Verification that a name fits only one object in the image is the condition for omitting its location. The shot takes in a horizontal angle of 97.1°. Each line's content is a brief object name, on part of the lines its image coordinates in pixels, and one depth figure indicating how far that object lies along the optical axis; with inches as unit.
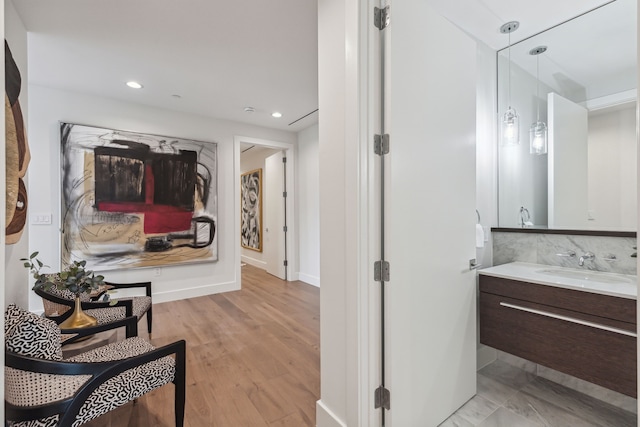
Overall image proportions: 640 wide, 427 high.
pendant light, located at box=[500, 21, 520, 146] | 91.3
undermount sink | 67.3
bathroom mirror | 73.7
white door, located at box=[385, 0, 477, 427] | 54.4
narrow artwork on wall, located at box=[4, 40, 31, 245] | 61.9
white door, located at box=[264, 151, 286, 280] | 207.5
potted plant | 75.2
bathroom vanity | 56.9
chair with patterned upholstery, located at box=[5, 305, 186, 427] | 44.1
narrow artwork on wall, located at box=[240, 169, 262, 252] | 245.3
